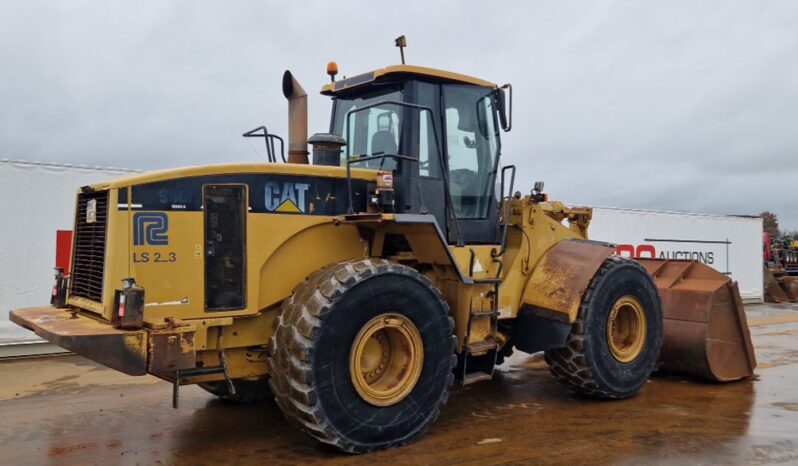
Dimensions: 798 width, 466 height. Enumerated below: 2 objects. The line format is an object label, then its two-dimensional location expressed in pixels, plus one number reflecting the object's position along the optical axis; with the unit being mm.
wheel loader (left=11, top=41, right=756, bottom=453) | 4473
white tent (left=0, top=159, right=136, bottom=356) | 9477
